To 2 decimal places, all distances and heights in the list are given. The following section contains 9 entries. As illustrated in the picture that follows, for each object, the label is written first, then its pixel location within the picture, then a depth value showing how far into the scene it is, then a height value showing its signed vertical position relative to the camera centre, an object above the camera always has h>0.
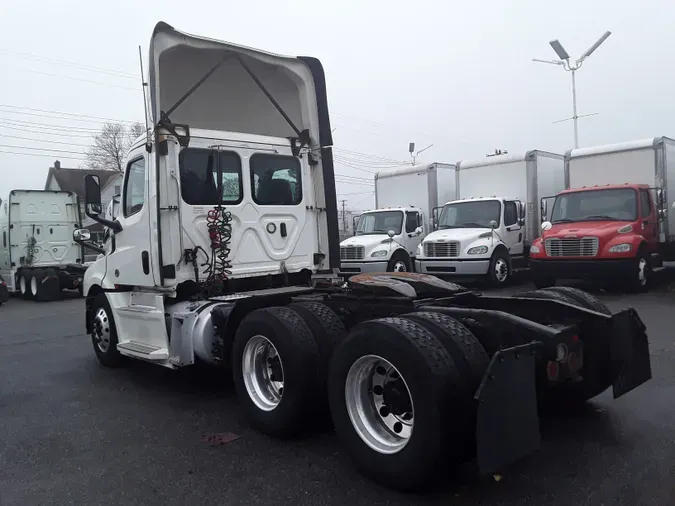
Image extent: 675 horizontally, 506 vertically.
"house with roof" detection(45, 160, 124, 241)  48.26 +7.32
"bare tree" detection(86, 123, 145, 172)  50.53 +9.49
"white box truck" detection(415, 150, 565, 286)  14.58 +0.41
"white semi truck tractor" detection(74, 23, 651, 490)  3.38 -0.56
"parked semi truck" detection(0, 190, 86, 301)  17.44 +0.51
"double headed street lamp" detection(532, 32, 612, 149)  22.21 +6.74
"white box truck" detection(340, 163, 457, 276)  16.30 +0.62
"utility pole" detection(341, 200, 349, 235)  29.24 +0.98
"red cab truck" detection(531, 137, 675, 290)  12.42 +0.19
